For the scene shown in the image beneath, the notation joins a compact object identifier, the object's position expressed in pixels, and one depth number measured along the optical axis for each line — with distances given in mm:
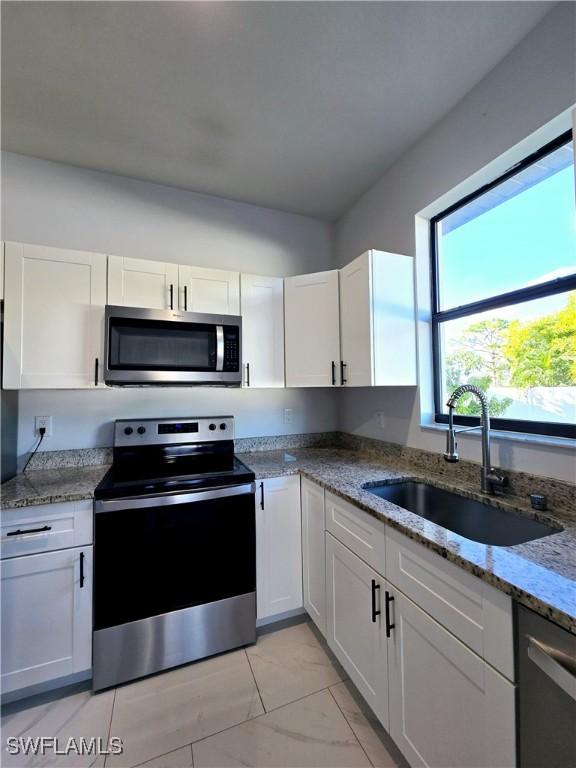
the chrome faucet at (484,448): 1332
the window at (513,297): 1287
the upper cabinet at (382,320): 1792
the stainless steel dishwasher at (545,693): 625
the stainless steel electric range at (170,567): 1449
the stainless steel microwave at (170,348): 1687
